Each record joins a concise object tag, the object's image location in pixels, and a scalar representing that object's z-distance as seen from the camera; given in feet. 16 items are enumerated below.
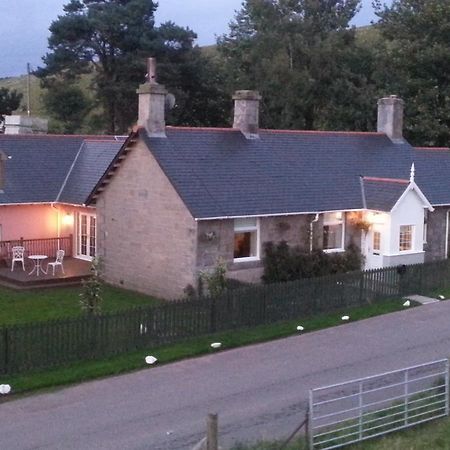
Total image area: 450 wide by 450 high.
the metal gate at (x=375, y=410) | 45.93
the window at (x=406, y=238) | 101.98
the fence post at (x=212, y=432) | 38.22
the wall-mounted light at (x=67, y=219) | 113.80
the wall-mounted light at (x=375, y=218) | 101.16
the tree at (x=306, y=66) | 179.63
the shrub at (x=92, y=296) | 72.33
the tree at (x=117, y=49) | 201.46
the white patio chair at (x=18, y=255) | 102.99
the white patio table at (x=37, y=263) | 98.45
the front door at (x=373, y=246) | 100.94
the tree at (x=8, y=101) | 212.43
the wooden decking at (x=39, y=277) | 94.17
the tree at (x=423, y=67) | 161.99
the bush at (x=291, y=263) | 92.22
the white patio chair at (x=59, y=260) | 100.31
